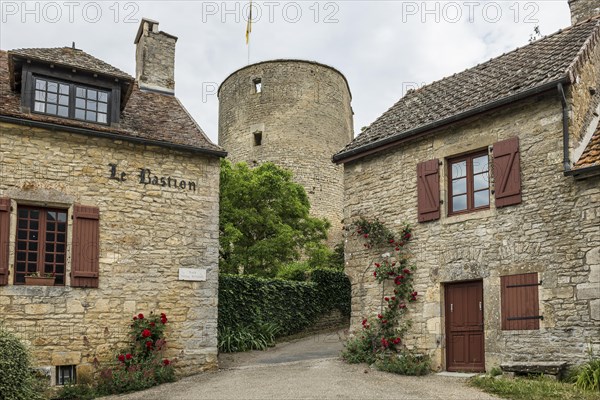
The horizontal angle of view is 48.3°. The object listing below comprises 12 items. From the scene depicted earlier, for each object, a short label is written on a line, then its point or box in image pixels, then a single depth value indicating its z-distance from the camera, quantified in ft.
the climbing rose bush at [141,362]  37.47
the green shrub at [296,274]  66.38
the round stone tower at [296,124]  89.86
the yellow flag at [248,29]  102.10
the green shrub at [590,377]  29.91
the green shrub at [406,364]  38.40
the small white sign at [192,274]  41.88
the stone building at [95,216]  37.52
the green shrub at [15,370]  30.99
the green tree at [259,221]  69.82
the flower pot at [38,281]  37.09
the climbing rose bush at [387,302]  41.34
